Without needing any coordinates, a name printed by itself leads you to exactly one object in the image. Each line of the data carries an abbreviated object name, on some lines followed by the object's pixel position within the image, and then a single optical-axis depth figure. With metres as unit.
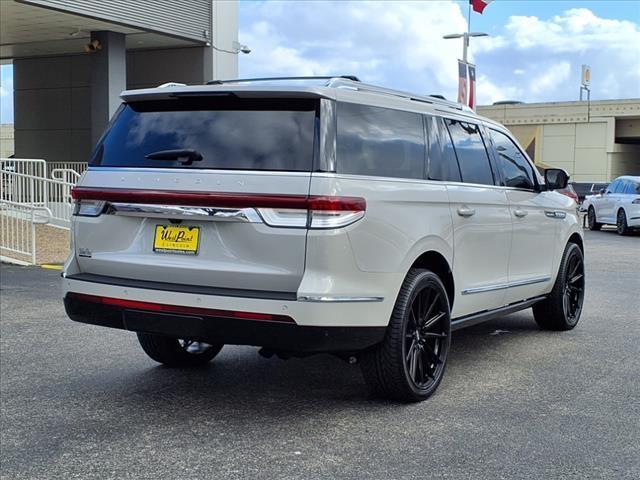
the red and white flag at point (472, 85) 18.23
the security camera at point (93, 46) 19.97
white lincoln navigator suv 4.38
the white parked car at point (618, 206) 22.08
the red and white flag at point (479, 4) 19.31
